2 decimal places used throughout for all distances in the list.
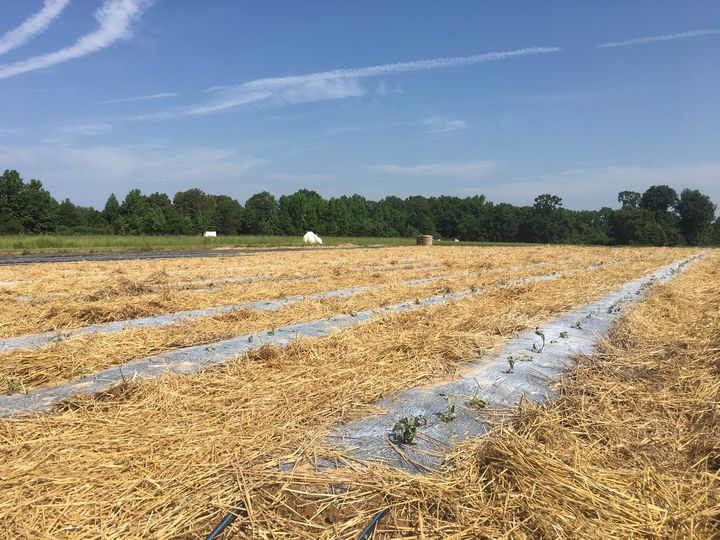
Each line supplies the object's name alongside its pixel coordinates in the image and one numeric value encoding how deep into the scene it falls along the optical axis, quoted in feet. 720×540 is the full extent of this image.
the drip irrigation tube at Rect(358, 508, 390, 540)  6.98
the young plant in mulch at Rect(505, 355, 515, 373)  14.48
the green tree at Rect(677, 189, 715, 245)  273.75
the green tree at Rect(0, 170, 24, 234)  212.84
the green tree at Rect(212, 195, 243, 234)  301.02
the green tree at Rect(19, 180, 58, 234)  220.43
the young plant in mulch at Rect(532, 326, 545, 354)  16.85
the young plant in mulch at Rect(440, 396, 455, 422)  10.96
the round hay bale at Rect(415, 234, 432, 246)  148.50
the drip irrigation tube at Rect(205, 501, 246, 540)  6.88
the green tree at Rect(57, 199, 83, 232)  251.23
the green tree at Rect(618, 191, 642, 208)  334.65
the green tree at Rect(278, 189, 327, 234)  280.72
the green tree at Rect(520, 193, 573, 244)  303.27
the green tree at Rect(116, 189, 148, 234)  243.81
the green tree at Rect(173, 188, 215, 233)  324.60
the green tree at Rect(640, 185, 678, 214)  298.56
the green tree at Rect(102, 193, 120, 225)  277.89
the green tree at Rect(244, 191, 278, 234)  279.08
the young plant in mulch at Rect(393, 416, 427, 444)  9.78
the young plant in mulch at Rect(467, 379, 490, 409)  11.76
